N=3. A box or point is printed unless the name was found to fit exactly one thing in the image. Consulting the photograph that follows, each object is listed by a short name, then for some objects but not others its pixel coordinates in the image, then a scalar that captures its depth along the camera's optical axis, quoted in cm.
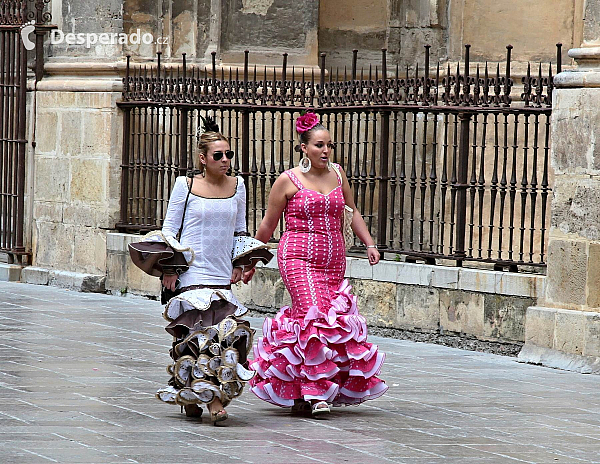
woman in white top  1495
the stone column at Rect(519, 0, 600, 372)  1978
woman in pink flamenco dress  1585
